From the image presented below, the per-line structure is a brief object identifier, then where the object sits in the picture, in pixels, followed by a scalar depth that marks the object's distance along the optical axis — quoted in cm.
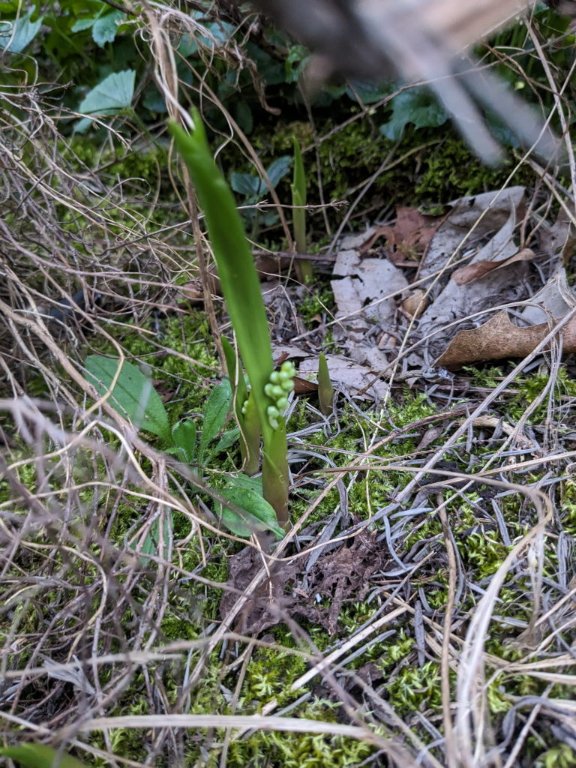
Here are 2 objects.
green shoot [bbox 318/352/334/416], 34
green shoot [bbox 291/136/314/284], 41
